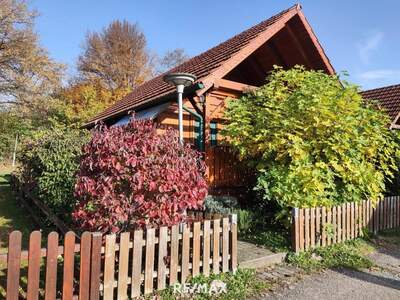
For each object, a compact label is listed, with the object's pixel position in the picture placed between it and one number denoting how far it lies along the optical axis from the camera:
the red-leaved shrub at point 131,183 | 4.31
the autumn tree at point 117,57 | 33.44
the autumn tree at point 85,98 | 25.64
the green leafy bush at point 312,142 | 6.76
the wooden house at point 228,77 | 8.41
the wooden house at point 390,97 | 13.47
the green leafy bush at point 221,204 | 7.12
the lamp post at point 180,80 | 6.59
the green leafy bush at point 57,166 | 7.56
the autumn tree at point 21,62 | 24.14
